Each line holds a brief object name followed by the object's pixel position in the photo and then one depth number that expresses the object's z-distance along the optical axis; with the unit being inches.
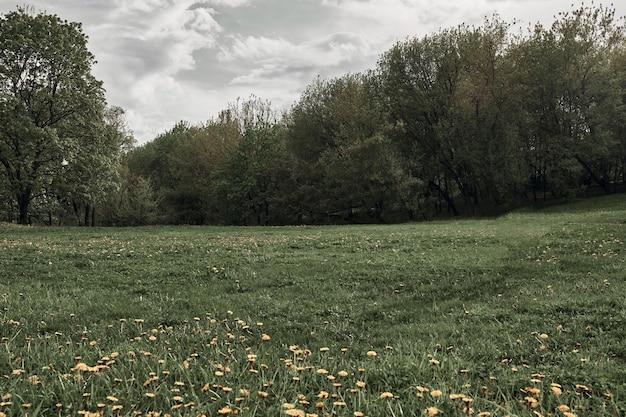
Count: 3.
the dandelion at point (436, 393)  121.3
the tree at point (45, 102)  1074.7
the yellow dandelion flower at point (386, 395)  120.2
